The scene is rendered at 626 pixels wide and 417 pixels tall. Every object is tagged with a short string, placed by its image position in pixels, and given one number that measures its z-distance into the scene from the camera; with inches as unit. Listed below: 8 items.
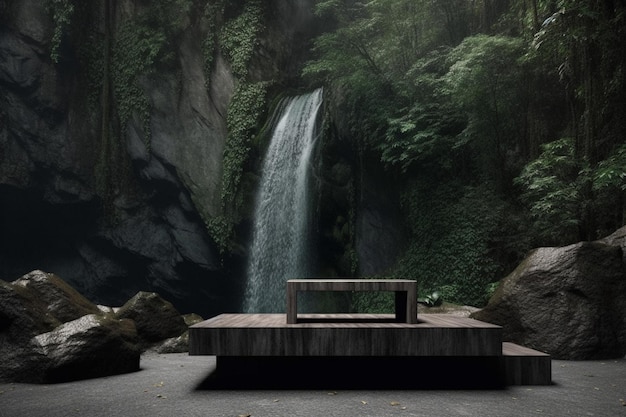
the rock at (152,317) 296.4
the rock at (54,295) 245.1
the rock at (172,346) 291.3
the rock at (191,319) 337.5
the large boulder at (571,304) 245.3
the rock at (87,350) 200.8
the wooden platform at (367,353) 173.8
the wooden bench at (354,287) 185.8
